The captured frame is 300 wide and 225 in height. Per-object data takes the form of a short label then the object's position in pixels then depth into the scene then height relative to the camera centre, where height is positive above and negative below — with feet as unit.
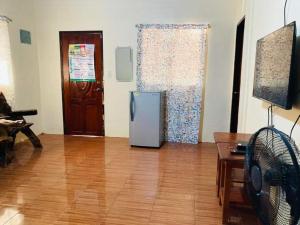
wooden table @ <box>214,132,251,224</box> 6.25 -2.19
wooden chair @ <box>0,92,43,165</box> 11.05 -2.56
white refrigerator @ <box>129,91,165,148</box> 13.39 -2.35
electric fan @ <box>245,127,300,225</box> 3.05 -1.40
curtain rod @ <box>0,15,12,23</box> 12.28 +2.78
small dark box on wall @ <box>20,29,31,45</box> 14.32 +2.20
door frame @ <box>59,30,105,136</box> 14.98 +1.80
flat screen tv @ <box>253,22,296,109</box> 5.03 +0.22
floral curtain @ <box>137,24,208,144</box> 13.87 +0.36
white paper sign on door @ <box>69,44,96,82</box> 15.25 +0.78
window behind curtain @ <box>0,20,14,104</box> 12.44 +0.41
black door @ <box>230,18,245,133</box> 13.22 -0.17
